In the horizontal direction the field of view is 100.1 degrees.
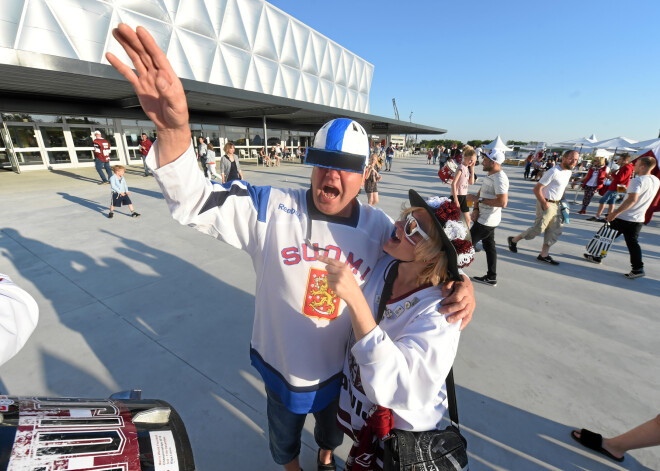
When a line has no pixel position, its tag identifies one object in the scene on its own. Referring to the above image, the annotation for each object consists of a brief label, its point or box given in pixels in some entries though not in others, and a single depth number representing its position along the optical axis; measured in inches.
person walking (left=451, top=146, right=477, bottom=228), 208.7
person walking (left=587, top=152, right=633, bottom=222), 277.1
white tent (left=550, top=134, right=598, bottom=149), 760.0
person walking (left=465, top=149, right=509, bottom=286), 157.9
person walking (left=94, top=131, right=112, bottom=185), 358.2
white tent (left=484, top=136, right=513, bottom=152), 765.4
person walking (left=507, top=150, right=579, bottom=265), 179.9
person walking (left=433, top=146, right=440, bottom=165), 1008.6
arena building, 390.3
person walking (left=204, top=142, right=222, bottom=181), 371.0
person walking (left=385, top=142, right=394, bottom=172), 711.1
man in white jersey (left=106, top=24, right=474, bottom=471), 46.3
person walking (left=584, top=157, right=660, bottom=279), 168.1
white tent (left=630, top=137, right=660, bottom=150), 549.6
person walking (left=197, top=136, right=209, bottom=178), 440.2
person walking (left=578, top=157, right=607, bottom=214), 352.2
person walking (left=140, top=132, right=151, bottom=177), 385.1
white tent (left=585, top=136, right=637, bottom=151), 634.0
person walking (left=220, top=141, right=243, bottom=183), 304.2
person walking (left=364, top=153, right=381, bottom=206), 274.5
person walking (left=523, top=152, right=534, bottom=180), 720.3
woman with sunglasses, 36.2
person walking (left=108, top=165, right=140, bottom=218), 233.6
